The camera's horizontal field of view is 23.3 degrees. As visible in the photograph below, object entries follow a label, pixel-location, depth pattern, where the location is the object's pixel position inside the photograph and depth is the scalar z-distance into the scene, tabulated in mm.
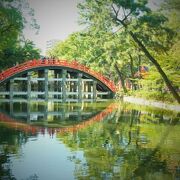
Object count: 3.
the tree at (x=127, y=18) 31656
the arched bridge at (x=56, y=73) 53931
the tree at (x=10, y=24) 39594
